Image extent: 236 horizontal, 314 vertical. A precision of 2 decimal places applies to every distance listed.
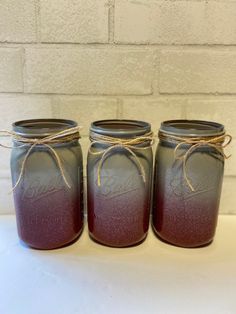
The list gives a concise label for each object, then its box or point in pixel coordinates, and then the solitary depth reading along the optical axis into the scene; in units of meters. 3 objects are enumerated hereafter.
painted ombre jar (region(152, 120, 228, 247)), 0.59
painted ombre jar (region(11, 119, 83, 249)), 0.58
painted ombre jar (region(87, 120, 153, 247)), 0.59
